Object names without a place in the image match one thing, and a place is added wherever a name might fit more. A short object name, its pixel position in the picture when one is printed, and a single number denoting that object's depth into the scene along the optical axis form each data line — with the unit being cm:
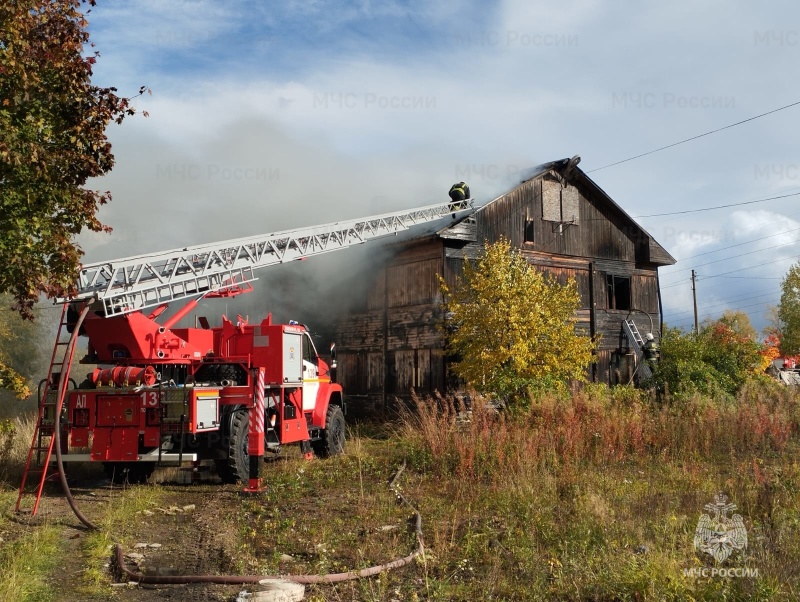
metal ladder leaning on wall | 2362
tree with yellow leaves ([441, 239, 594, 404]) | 1688
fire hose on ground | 524
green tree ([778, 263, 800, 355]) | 4919
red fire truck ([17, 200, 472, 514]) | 932
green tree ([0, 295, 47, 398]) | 2674
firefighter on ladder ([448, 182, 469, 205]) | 2273
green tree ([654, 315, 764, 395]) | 1864
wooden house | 2047
